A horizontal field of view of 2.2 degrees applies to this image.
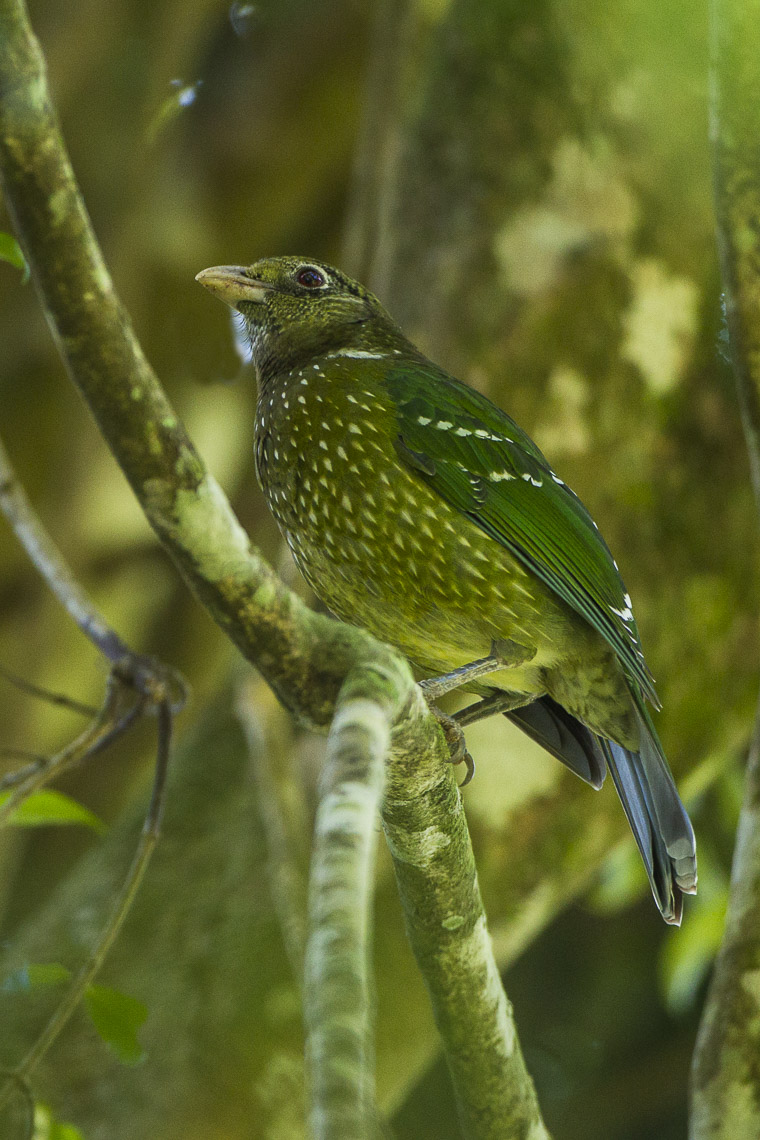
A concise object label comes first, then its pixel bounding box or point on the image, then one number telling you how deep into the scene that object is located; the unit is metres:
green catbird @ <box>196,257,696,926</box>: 6.35
